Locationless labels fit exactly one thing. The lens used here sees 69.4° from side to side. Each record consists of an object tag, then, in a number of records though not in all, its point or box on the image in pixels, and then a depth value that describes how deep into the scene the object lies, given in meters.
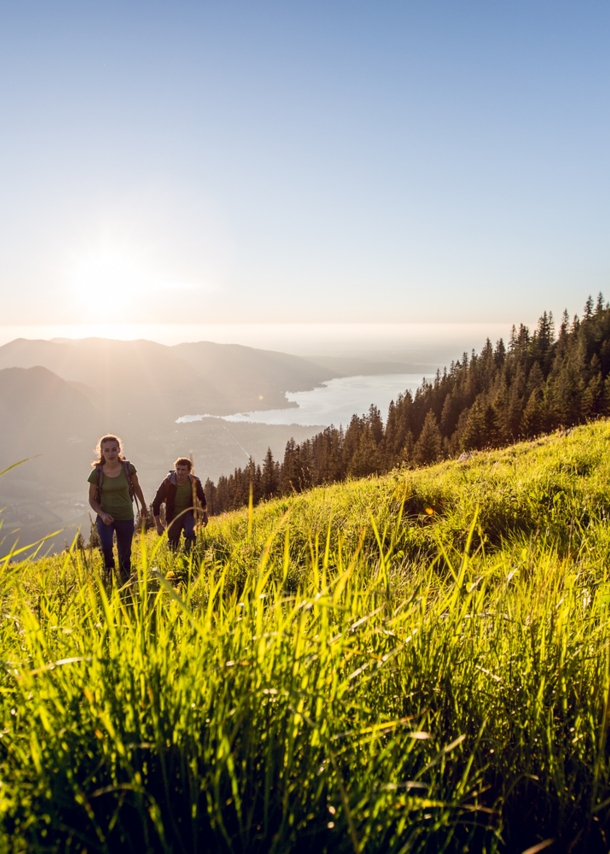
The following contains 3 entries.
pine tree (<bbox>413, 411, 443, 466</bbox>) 72.12
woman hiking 6.71
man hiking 7.49
